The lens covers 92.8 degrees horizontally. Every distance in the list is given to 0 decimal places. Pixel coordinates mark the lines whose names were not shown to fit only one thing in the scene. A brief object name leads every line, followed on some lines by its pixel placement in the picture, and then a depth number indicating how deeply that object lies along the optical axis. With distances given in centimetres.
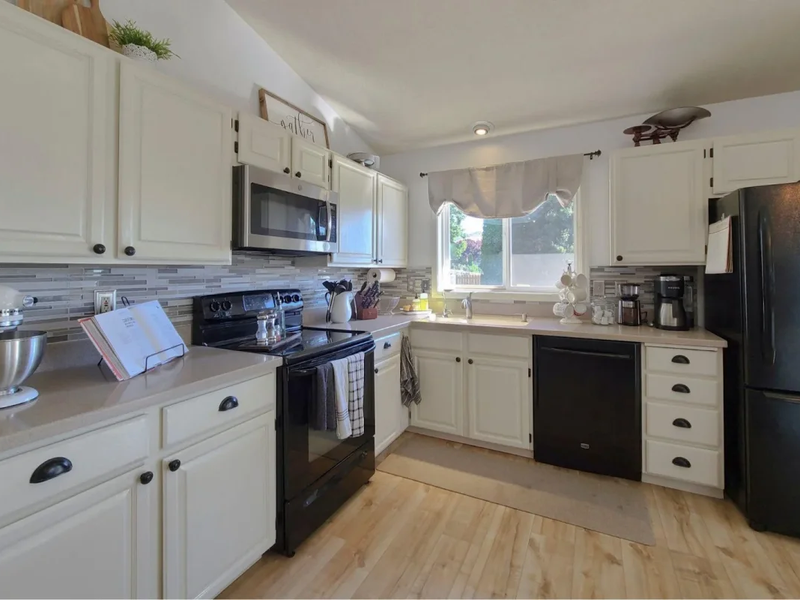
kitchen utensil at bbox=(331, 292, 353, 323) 272
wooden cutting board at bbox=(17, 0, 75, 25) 132
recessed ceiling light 296
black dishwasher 226
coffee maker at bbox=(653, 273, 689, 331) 241
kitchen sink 274
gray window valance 291
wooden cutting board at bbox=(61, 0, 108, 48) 142
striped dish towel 196
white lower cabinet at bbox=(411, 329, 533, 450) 256
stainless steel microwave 184
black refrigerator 178
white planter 146
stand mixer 101
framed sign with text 241
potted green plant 147
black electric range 166
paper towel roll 320
